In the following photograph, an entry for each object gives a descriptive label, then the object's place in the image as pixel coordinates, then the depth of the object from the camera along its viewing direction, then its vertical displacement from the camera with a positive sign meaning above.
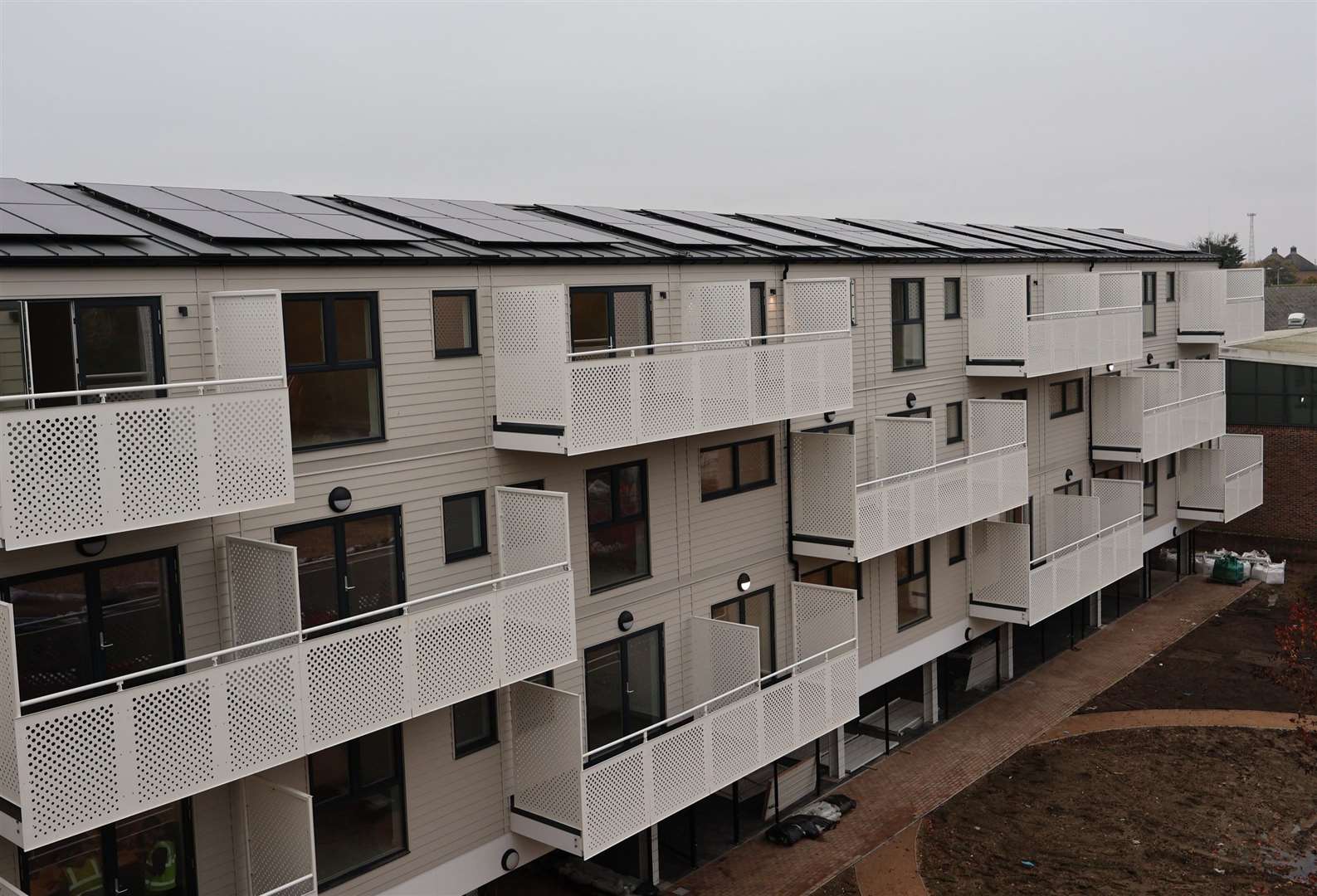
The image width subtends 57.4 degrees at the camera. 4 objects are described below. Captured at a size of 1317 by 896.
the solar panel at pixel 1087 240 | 33.38 +2.61
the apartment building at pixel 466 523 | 10.87 -2.18
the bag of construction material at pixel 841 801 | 20.84 -8.04
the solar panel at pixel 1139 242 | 34.91 +2.57
